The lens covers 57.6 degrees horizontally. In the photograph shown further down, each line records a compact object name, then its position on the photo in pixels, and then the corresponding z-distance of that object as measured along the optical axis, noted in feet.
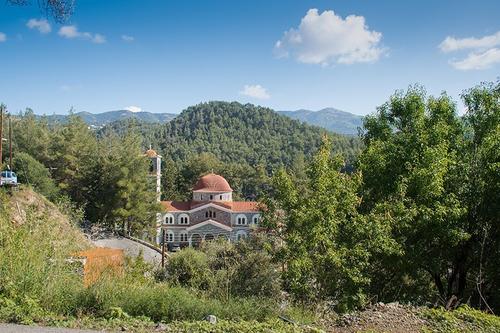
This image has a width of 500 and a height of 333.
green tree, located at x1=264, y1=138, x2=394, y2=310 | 30.04
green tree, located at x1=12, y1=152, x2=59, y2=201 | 99.71
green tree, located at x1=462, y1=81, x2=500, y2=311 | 37.68
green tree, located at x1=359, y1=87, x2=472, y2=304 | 35.14
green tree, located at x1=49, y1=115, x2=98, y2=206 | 118.42
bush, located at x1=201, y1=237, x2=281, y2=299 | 28.83
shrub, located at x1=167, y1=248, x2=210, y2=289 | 51.37
